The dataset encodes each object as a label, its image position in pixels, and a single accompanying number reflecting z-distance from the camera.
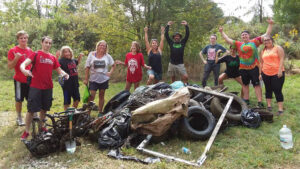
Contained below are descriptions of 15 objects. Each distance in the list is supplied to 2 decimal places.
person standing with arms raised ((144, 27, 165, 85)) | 6.26
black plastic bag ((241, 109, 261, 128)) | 4.67
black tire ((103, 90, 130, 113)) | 5.32
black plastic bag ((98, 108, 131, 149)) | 3.88
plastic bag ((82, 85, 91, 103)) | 5.37
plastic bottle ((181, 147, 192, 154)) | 3.76
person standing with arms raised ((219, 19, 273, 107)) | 5.55
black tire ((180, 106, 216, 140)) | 4.12
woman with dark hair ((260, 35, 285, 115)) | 5.31
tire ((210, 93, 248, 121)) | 4.90
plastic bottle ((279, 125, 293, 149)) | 3.83
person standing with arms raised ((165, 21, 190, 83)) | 6.62
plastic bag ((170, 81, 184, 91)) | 5.74
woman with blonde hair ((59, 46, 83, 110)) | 5.20
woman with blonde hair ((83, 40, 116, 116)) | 5.26
